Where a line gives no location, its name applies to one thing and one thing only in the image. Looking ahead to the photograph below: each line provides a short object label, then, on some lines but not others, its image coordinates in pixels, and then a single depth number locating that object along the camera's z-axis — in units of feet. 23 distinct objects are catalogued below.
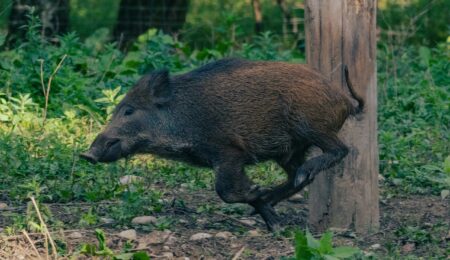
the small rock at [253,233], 38.34
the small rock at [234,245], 36.22
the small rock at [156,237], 35.18
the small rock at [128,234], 35.55
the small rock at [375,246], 36.29
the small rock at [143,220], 38.70
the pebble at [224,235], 37.42
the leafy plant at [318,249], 30.42
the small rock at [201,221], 40.16
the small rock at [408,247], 35.88
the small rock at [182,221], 39.79
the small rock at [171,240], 35.58
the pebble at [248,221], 41.01
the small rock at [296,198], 45.51
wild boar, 38.37
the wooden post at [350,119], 38.01
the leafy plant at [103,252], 32.32
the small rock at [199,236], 36.68
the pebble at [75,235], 35.40
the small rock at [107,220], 38.59
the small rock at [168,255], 33.97
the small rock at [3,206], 40.57
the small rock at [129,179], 44.79
